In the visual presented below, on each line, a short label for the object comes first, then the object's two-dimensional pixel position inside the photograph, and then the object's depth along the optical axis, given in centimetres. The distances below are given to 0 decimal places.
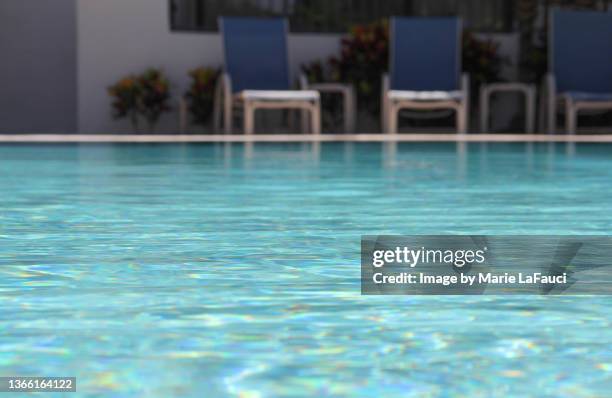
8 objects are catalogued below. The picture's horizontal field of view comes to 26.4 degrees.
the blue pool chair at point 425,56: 1105
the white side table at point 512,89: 1071
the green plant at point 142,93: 1148
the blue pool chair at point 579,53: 1111
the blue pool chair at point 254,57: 1088
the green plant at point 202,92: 1136
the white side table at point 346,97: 1076
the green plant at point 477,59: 1162
